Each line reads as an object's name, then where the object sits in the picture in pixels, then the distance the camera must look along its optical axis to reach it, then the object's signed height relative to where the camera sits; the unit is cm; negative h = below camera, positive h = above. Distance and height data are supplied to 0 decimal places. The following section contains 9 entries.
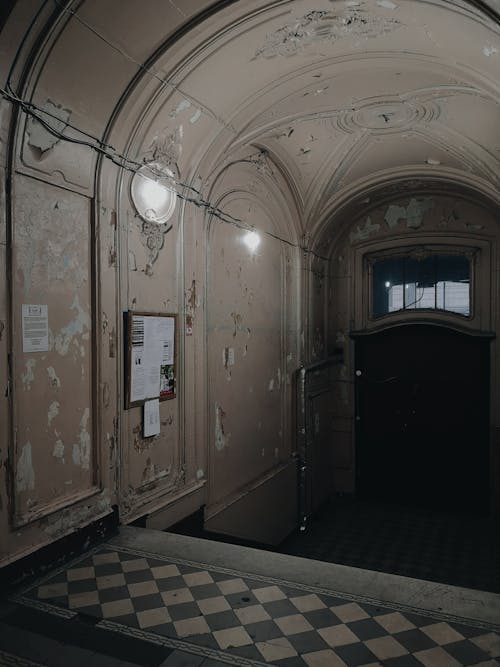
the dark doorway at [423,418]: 763 -138
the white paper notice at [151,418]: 395 -69
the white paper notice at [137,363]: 379 -27
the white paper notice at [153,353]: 395 -21
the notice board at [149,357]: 377 -24
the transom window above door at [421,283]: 773 +65
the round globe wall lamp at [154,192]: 386 +102
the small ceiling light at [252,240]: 570 +94
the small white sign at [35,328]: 299 -1
